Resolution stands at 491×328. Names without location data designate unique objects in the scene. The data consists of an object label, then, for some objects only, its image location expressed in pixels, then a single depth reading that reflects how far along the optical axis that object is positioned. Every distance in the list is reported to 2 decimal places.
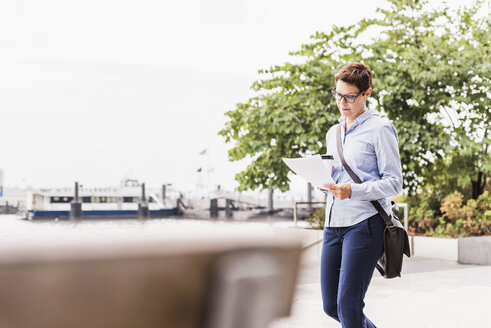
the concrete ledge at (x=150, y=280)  1.30
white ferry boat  62.45
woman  2.35
